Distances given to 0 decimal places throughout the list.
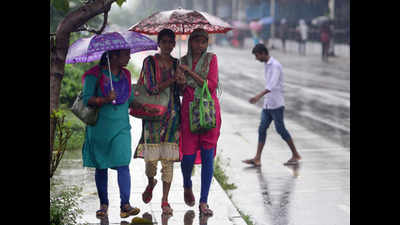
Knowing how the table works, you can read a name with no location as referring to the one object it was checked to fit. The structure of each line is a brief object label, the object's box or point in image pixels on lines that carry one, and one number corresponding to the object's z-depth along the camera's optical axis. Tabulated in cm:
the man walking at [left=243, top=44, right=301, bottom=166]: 1789
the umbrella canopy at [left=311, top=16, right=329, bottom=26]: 8113
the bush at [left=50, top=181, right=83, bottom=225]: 1065
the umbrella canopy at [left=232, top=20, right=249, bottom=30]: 12300
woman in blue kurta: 1162
